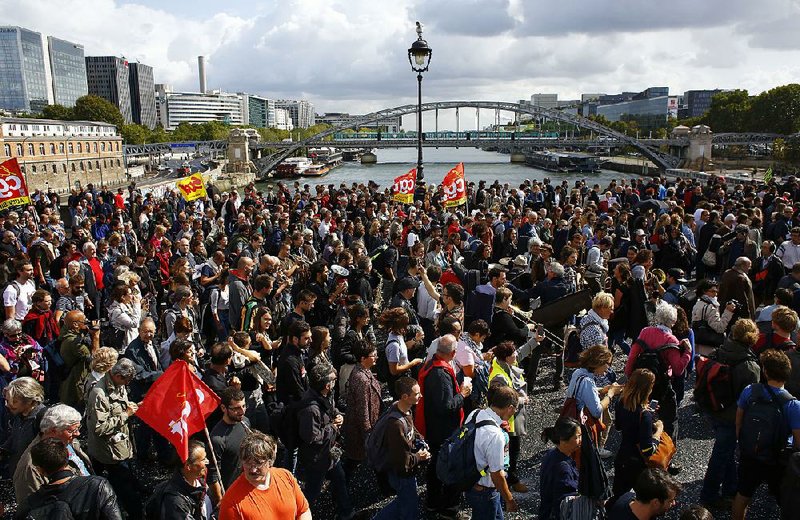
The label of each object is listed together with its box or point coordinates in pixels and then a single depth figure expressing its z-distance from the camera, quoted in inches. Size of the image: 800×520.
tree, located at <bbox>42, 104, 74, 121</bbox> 3287.4
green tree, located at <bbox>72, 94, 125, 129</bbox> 3243.1
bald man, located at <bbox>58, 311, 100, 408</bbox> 197.8
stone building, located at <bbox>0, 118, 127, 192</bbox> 2092.4
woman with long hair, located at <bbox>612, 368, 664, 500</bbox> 156.3
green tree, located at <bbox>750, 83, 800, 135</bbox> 2827.3
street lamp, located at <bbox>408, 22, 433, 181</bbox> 558.9
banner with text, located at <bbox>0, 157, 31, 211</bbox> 455.5
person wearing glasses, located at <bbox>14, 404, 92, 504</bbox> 135.5
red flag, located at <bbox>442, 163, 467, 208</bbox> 531.5
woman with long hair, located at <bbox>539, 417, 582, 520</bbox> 137.6
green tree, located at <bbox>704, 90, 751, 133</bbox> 3063.5
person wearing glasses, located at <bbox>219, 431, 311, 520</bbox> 124.7
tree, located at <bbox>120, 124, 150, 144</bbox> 3526.1
